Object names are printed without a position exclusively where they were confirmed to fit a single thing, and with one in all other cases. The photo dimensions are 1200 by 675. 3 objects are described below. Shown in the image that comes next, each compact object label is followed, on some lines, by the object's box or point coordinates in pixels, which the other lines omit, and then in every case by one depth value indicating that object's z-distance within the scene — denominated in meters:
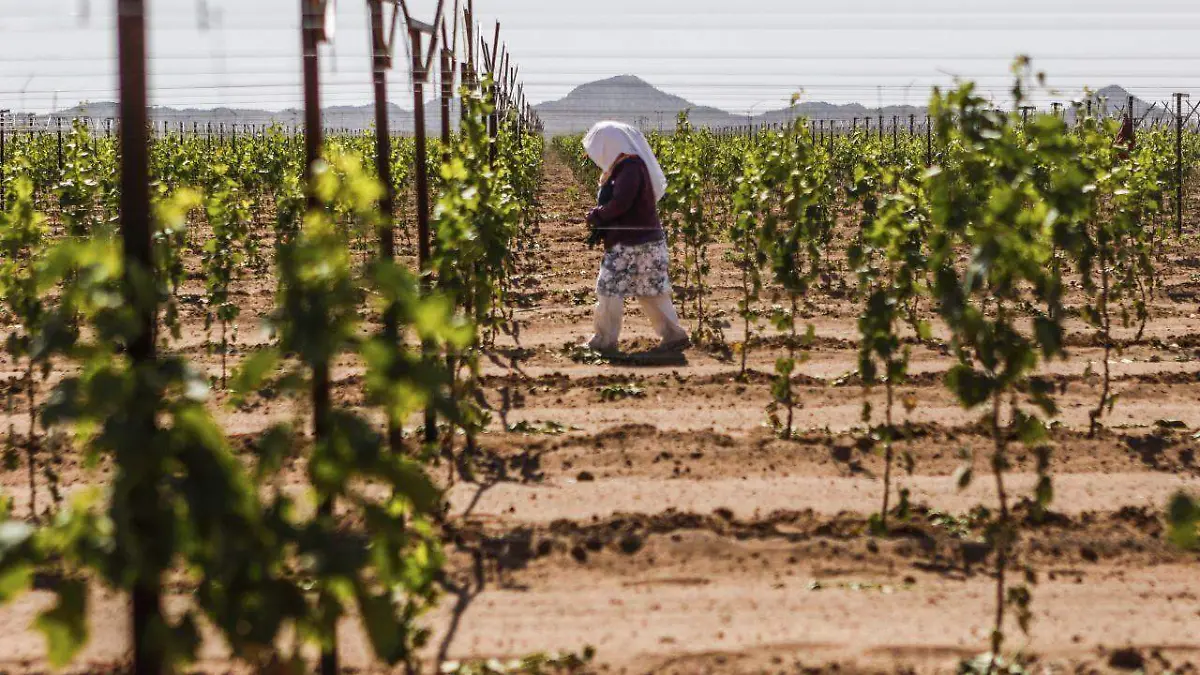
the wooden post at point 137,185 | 5.25
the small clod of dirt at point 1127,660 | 7.56
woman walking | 16.89
